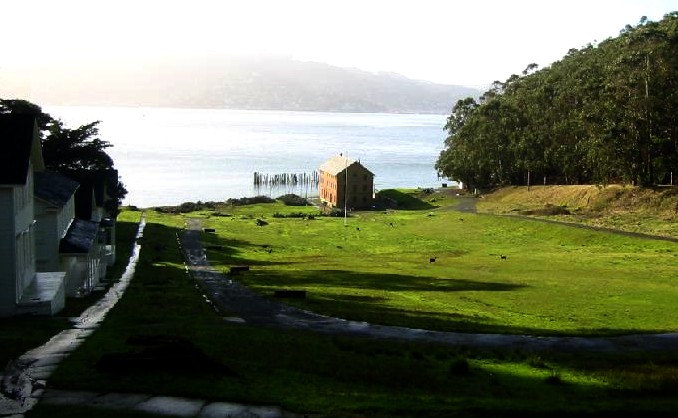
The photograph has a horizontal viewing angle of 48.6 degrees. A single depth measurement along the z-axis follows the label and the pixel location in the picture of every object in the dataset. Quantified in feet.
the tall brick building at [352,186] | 383.86
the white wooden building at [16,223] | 91.25
